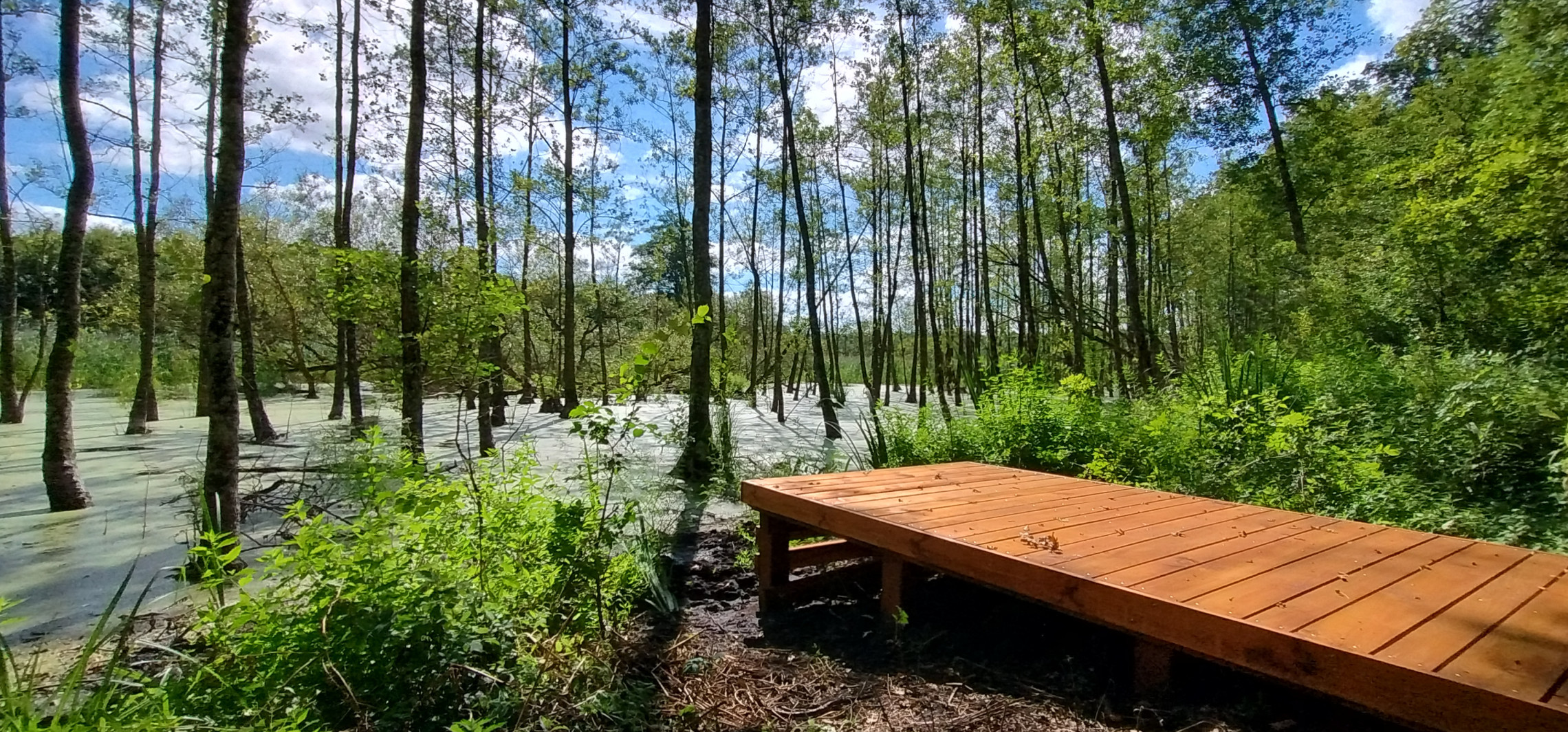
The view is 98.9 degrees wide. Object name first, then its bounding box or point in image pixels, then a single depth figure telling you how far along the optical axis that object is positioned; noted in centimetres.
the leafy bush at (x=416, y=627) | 165
